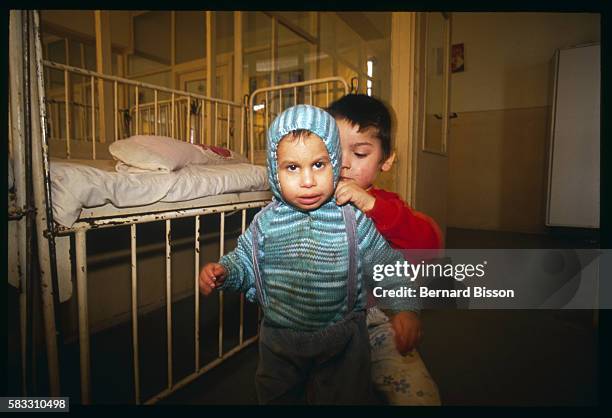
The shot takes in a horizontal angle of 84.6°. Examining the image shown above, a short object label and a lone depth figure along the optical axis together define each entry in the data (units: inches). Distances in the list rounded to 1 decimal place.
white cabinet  133.7
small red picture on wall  179.7
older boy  33.4
